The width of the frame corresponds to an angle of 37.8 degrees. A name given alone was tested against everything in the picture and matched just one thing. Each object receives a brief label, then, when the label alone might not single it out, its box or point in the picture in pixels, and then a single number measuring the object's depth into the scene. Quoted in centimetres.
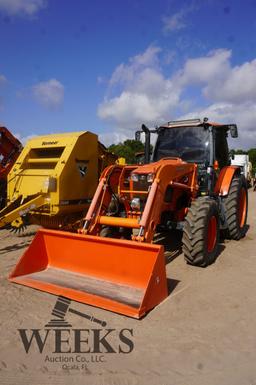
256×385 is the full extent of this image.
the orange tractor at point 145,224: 445
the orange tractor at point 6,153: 975
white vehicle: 3147
